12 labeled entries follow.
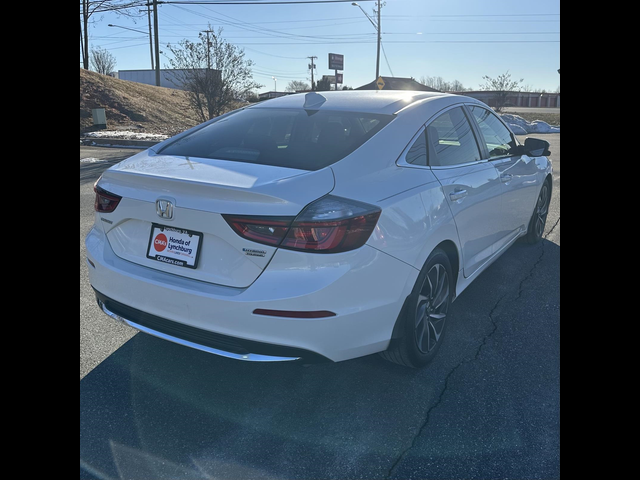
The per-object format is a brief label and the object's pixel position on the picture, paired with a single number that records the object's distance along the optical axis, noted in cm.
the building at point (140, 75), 5690
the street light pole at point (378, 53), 4316
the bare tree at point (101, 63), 5652
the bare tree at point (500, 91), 3794
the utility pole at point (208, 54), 1767
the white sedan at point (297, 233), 234
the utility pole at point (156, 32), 3138
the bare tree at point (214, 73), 1767
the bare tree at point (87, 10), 2886
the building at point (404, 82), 5748
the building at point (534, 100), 7719
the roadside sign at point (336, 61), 4838
